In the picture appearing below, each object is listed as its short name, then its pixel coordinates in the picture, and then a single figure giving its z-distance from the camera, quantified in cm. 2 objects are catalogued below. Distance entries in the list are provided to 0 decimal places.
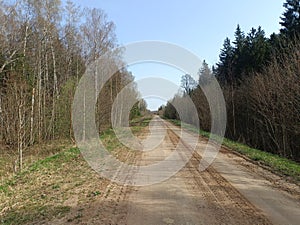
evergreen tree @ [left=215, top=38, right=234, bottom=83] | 2752
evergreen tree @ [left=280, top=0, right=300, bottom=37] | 2123
